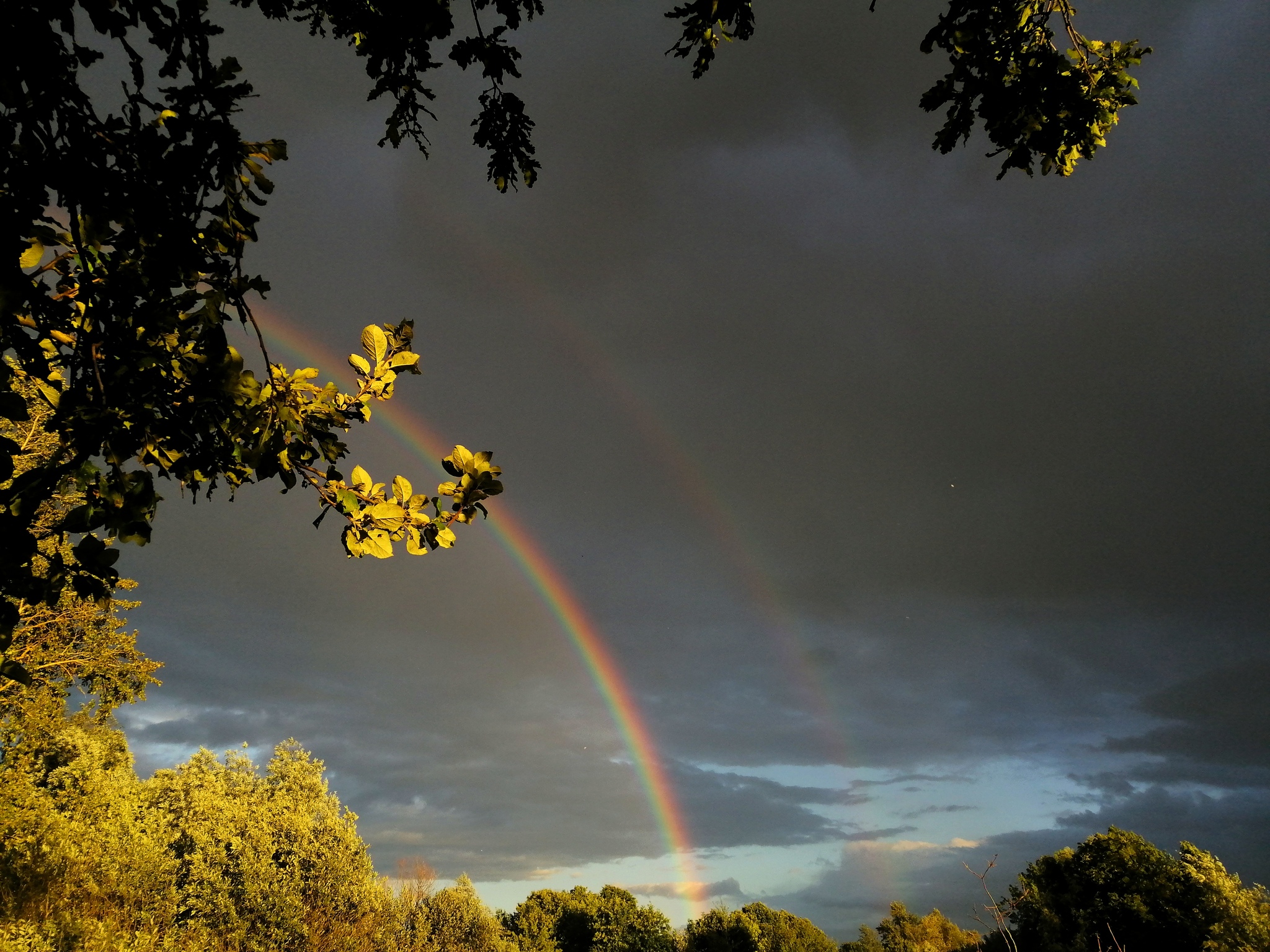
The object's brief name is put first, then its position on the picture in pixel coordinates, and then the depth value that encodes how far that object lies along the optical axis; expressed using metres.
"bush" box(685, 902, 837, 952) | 69.88
